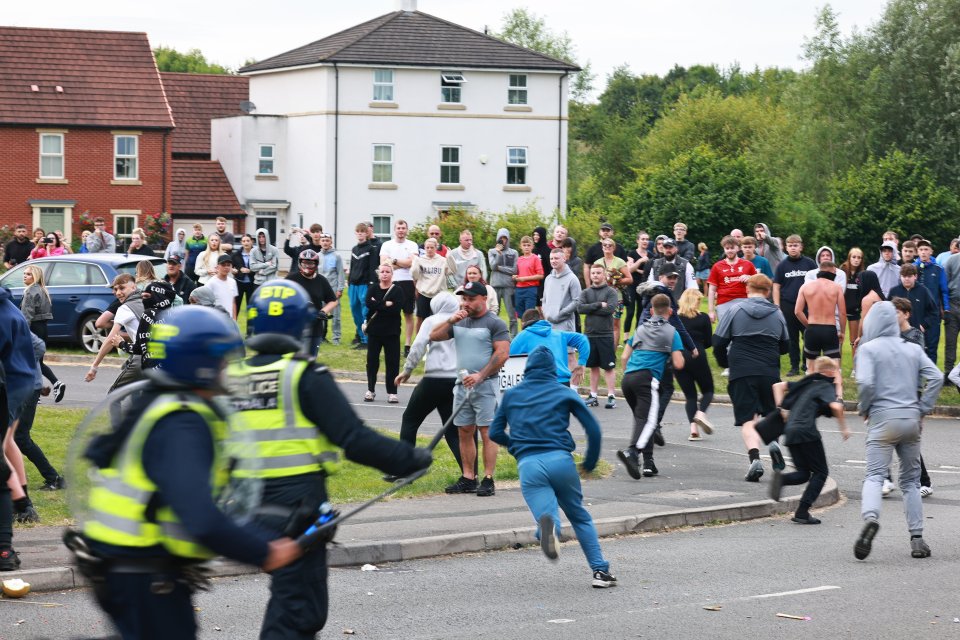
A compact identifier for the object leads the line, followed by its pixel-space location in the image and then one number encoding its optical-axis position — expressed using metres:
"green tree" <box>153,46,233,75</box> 100.44
